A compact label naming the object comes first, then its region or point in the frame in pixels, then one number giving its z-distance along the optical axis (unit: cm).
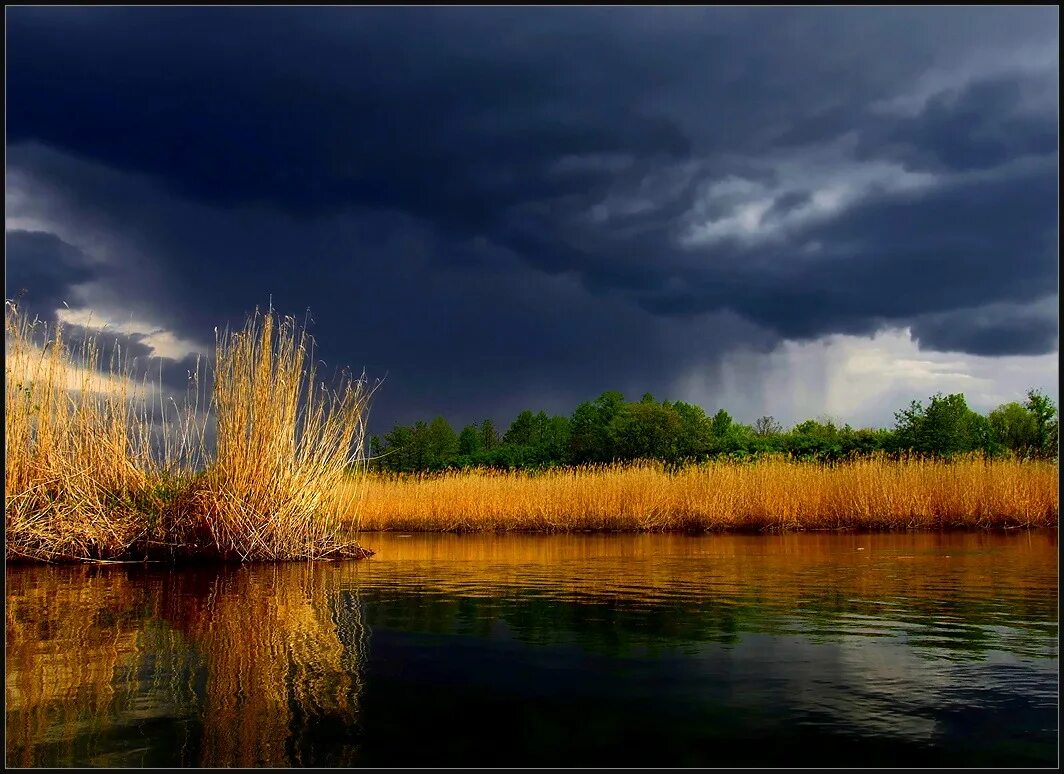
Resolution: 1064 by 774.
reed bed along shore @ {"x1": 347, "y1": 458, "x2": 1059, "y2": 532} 1446
